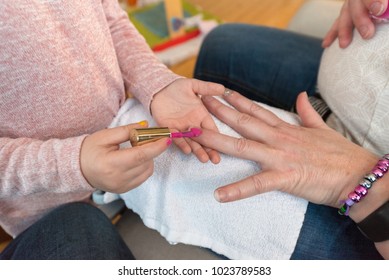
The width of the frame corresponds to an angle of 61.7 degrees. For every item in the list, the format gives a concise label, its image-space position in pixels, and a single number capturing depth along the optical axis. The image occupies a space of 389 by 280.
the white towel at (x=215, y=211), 0.49
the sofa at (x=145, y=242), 0.57
